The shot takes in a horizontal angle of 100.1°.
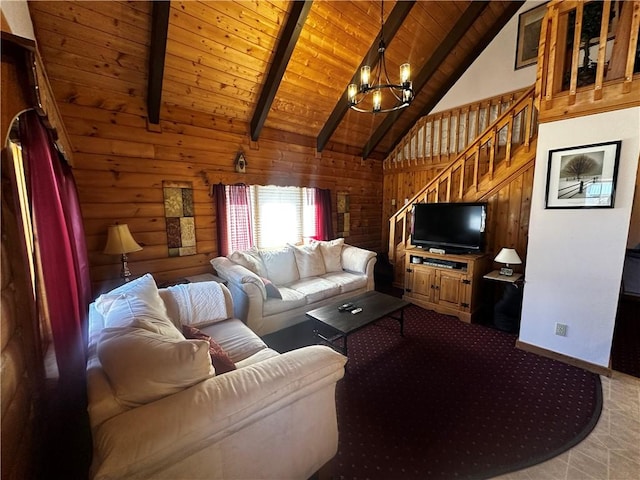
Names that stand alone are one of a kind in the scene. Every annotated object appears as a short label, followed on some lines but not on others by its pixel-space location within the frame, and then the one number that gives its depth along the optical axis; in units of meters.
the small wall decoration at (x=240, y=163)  3.74
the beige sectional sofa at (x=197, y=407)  0.92
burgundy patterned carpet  1.58
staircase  3.33
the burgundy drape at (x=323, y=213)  4.78
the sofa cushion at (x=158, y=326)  1.32
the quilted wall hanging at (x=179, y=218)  3.25
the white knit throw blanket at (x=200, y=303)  2.23
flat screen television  3.47
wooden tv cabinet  3.38
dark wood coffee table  2.38
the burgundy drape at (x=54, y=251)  1.37
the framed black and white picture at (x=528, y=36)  4.08
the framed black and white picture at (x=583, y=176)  2.16
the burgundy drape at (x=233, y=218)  3.60
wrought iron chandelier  2.33
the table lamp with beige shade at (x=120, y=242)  2.65
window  3.77
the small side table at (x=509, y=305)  3.04
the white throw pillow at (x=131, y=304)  1.40
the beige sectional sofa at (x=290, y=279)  2.83
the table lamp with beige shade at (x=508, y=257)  3.00
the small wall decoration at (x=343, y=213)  5.20
